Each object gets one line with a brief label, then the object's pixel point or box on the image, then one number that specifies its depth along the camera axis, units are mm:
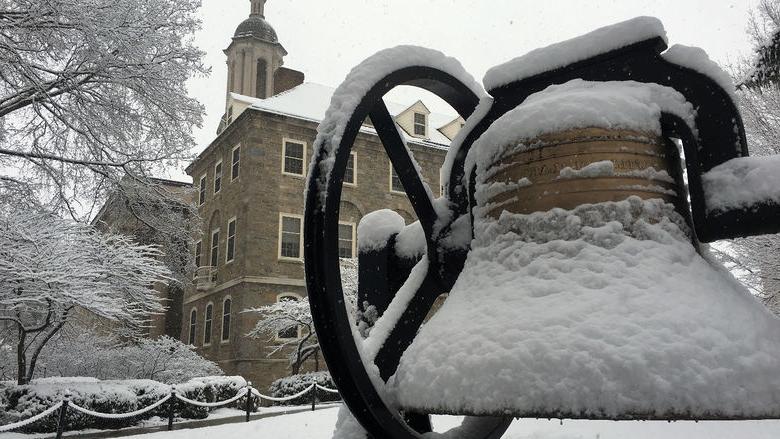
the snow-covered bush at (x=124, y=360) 17125
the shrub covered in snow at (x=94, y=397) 12047
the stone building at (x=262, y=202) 22172
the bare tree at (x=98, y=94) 9414
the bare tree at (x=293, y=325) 20641
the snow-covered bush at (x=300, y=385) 18452
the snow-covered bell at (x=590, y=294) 1027
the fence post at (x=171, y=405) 12126
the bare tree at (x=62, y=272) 10352
